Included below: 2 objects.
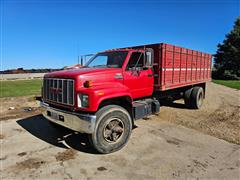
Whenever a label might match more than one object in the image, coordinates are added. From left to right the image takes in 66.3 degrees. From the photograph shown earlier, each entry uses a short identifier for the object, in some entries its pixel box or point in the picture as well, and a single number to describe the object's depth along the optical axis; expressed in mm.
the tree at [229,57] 32250
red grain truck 3801
